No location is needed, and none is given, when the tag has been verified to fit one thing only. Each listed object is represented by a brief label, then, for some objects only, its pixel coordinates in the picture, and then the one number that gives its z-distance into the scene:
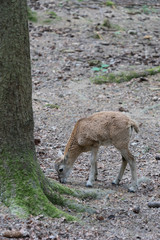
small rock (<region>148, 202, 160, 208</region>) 11.96
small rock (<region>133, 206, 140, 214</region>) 11.50
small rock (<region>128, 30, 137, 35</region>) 34.59
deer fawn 13.95
